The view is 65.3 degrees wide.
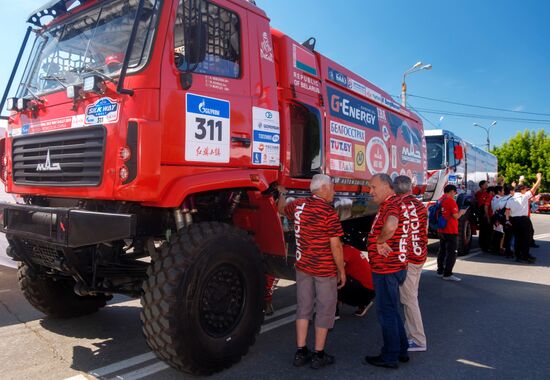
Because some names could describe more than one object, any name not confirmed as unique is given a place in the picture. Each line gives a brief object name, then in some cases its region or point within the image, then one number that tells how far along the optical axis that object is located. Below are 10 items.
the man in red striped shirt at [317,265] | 3.56
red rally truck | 3.13
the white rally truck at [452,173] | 10.48
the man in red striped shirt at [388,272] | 3.65
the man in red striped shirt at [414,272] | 4.10
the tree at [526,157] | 41.69
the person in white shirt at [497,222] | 10.72
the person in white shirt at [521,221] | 9.70
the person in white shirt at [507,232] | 10.25
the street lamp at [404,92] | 24.80
